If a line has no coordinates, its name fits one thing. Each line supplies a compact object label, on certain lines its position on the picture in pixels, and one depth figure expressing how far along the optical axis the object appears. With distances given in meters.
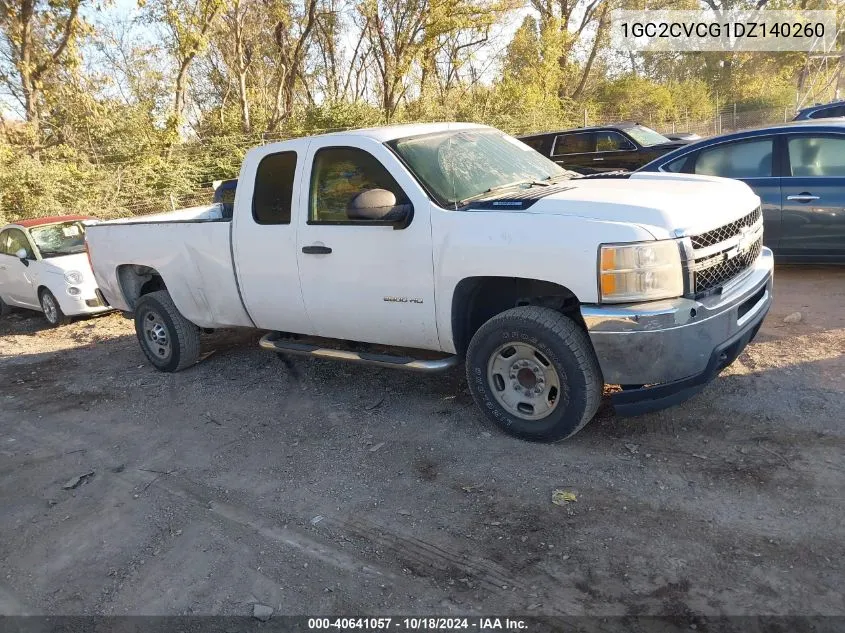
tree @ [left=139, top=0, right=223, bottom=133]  18.15
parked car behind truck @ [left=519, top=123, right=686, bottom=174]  13.12
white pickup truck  3.63
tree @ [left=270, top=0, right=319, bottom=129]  22.86
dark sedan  6.66
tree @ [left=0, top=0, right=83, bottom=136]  16.61
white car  9.36
